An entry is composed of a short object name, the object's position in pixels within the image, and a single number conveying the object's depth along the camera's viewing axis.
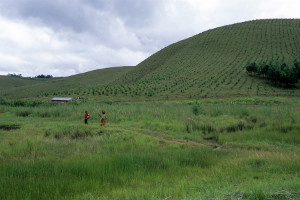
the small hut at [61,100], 33.84
